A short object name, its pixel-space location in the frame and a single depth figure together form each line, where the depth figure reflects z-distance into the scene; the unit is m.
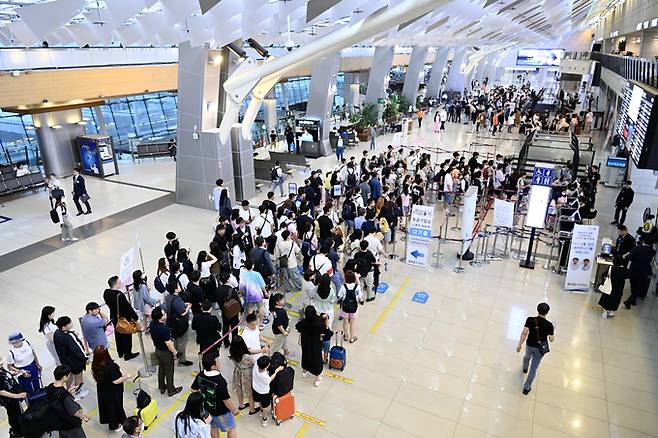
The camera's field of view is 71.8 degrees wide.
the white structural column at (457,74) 45.12
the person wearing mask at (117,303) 6.72
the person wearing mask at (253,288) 7.56
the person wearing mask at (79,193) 13.84
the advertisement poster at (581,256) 9.06
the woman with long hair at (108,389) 5.45
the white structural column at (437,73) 39.50
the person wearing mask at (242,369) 5.84
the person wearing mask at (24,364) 5.89
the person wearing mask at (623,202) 12.09
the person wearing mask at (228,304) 6.92
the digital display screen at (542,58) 46.88
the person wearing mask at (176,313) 6.50
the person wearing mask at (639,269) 8.60
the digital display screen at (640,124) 8.05
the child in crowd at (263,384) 5.62
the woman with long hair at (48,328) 6.23
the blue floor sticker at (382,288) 9.45
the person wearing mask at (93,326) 6.42
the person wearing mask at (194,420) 4.45
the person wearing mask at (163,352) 5.97
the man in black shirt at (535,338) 6.30
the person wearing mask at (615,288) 8.16
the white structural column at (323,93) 21.16
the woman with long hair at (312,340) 6.25
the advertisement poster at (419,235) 9.85
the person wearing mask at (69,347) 6.00
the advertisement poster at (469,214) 10.25
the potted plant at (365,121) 25.58
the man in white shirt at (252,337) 5.95
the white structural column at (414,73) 34.75
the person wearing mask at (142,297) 7.23
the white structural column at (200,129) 13.98
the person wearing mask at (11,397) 5.50
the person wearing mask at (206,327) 6.45
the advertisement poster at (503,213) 10.40
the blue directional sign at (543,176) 9.62
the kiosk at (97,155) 18.83
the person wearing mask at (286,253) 8.80
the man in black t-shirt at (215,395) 5.01
